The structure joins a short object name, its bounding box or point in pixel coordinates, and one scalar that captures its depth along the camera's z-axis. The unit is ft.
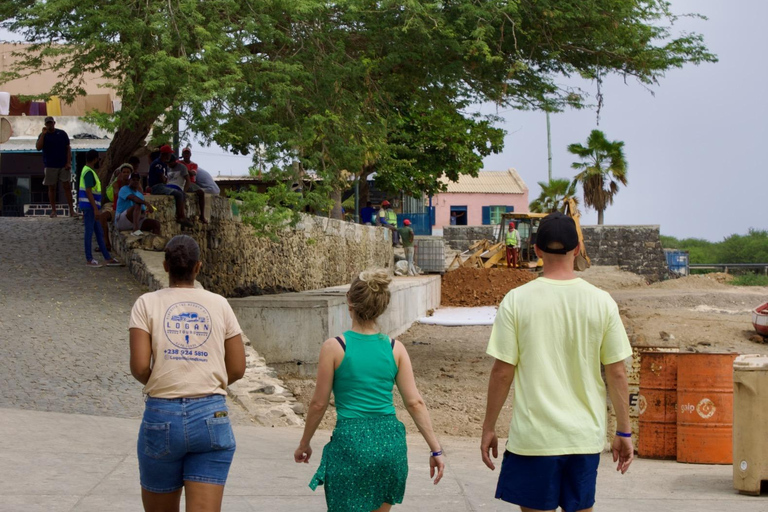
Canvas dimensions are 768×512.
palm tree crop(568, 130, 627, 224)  171.32
